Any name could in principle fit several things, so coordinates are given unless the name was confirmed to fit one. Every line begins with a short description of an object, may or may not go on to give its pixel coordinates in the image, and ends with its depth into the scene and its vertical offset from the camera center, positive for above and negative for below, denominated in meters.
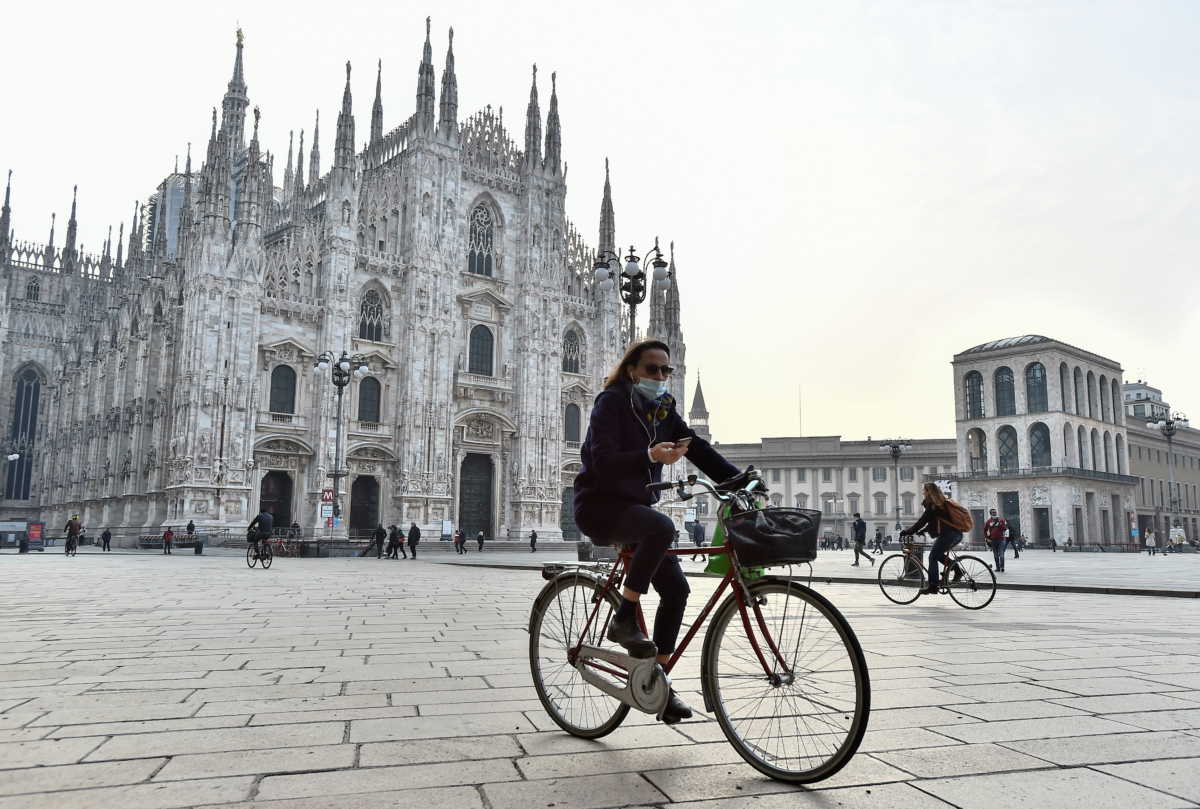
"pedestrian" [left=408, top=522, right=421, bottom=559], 30.50 -1.02
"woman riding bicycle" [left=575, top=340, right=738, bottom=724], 3.60 +0.15
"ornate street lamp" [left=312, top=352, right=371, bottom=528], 28.73 +5.07
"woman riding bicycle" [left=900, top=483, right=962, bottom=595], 10.31 -0.19
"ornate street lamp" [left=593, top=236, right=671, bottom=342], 17.92 +5.05
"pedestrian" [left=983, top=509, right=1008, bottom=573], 19.73 -0.54
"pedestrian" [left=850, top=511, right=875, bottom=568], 22.83 -0.70
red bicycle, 3.08 -0.65
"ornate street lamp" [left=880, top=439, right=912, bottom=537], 39.19 +3.00
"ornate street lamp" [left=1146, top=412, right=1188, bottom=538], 39.09 +4.01
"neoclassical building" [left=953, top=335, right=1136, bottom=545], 60.84 +5.42
